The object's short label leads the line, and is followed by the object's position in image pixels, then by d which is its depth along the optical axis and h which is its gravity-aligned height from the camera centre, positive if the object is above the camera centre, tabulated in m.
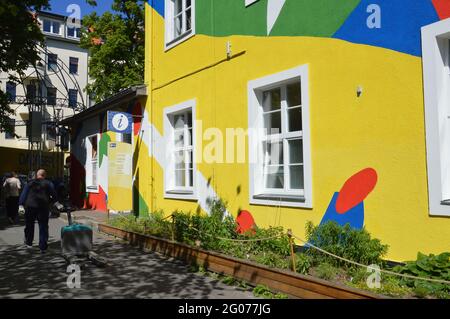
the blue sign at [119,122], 12.36 +1.73
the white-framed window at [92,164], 17.12 +0.77
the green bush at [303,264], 5.75 -1.11
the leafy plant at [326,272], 5.42 -1.15
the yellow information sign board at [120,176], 12.84 +0.19
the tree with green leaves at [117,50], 25.27 +7.81
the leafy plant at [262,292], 5.58 -1.44
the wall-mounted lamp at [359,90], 6.18 +1.24
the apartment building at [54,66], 38.47 +12.10
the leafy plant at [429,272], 4.57 -1.05
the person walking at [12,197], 14.97 -0.44
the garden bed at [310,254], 4.81 -1.08
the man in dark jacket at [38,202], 9.21 -0.40
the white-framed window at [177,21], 10.70 +4.09
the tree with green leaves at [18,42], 14.49 +4.95
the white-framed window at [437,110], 5.17 +0.81
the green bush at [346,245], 5.68 -0.88
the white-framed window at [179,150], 10.59 +0.78
